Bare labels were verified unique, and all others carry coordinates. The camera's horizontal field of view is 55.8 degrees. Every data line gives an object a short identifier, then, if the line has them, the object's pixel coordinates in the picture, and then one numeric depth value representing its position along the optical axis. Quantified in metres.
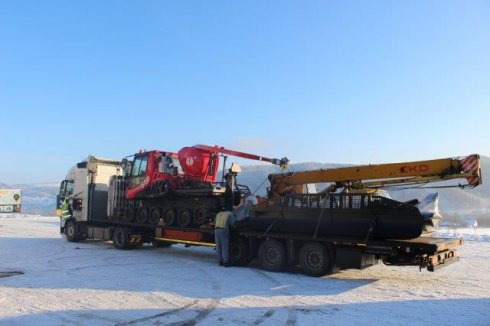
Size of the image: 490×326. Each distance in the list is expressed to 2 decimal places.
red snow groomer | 14.16
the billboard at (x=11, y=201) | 45.19
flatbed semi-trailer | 9.82
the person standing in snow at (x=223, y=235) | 12.64
